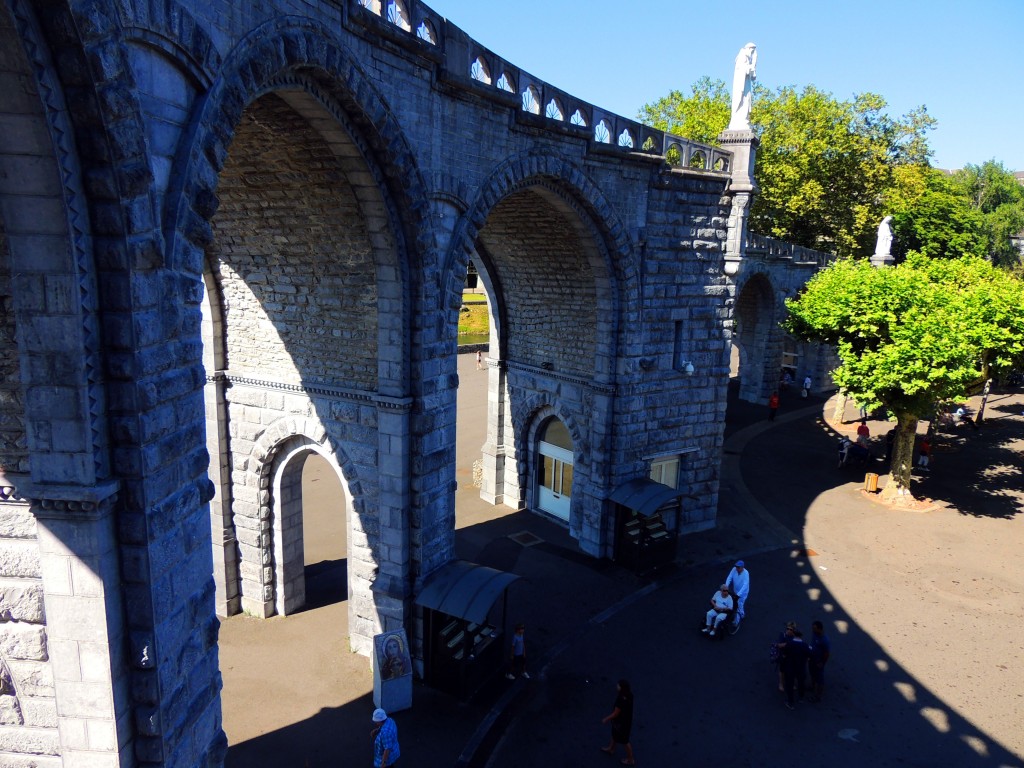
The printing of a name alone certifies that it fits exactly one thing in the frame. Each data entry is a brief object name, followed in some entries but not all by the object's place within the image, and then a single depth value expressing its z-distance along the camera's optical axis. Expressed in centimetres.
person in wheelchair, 1237
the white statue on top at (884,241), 2947
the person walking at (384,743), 828
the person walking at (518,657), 1109
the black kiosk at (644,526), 1468
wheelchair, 1241
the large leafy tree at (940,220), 3591
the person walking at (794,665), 1048
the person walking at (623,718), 911
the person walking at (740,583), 1255
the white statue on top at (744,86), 1609
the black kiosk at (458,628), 1032
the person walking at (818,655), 1065
